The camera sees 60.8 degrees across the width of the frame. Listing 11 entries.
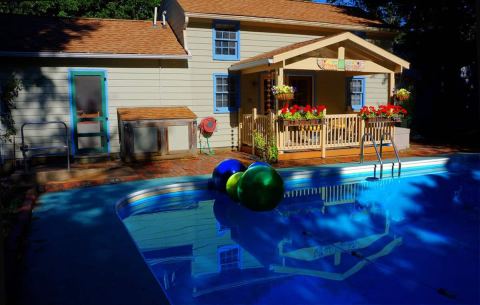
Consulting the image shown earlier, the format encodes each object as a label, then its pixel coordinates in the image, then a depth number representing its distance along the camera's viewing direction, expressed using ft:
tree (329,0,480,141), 49.03
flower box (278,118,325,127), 33.76
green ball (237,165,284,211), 20.51
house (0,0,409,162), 34.17
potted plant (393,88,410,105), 39.50
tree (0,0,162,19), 63.57
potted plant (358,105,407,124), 37.32
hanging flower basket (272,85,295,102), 33.58
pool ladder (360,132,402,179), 29.44
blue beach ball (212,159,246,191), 25.13
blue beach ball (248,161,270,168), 23.04
